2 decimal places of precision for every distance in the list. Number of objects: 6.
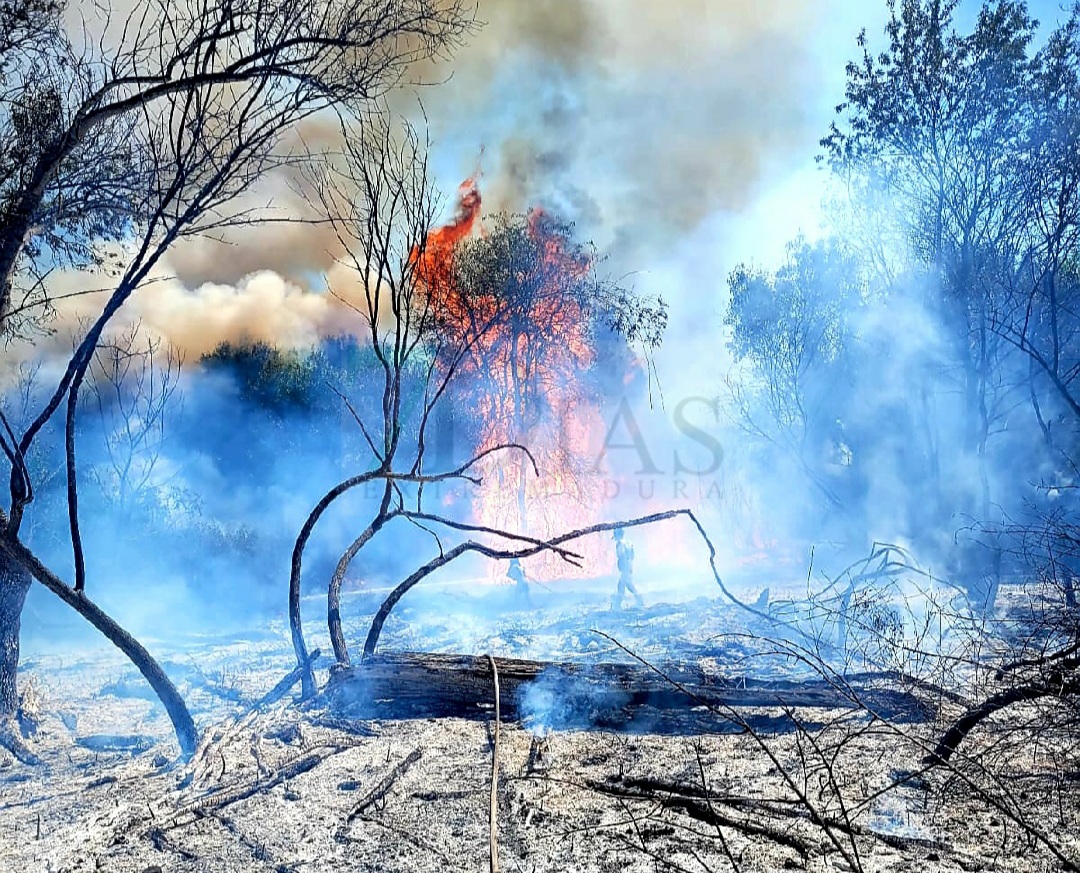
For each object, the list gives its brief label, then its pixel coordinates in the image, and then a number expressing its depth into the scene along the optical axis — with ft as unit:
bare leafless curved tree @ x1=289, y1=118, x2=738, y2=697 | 60.59
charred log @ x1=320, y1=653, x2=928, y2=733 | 16.11
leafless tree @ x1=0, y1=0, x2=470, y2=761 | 14.25
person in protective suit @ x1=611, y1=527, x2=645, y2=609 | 47.42
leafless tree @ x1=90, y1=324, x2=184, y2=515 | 57.00
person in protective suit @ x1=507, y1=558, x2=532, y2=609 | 51.19
